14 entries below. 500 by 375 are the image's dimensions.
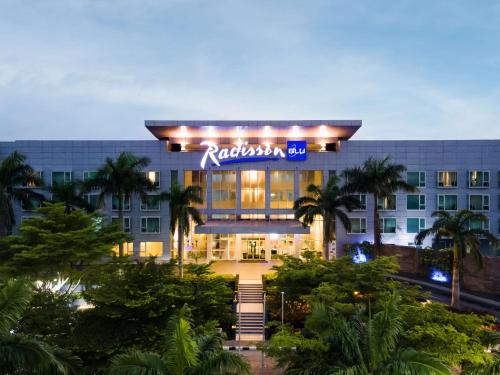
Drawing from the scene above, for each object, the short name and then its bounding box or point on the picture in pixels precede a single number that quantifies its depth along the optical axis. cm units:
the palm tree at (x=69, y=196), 3625
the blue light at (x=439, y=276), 3641
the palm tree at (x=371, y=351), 960
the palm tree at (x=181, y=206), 3591
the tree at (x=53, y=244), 2317
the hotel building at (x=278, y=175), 4750
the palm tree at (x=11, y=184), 3066
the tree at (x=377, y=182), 3622
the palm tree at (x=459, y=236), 2683
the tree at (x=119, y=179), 3609
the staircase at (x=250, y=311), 2703
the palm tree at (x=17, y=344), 923
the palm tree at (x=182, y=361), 920
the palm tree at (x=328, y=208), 3638
